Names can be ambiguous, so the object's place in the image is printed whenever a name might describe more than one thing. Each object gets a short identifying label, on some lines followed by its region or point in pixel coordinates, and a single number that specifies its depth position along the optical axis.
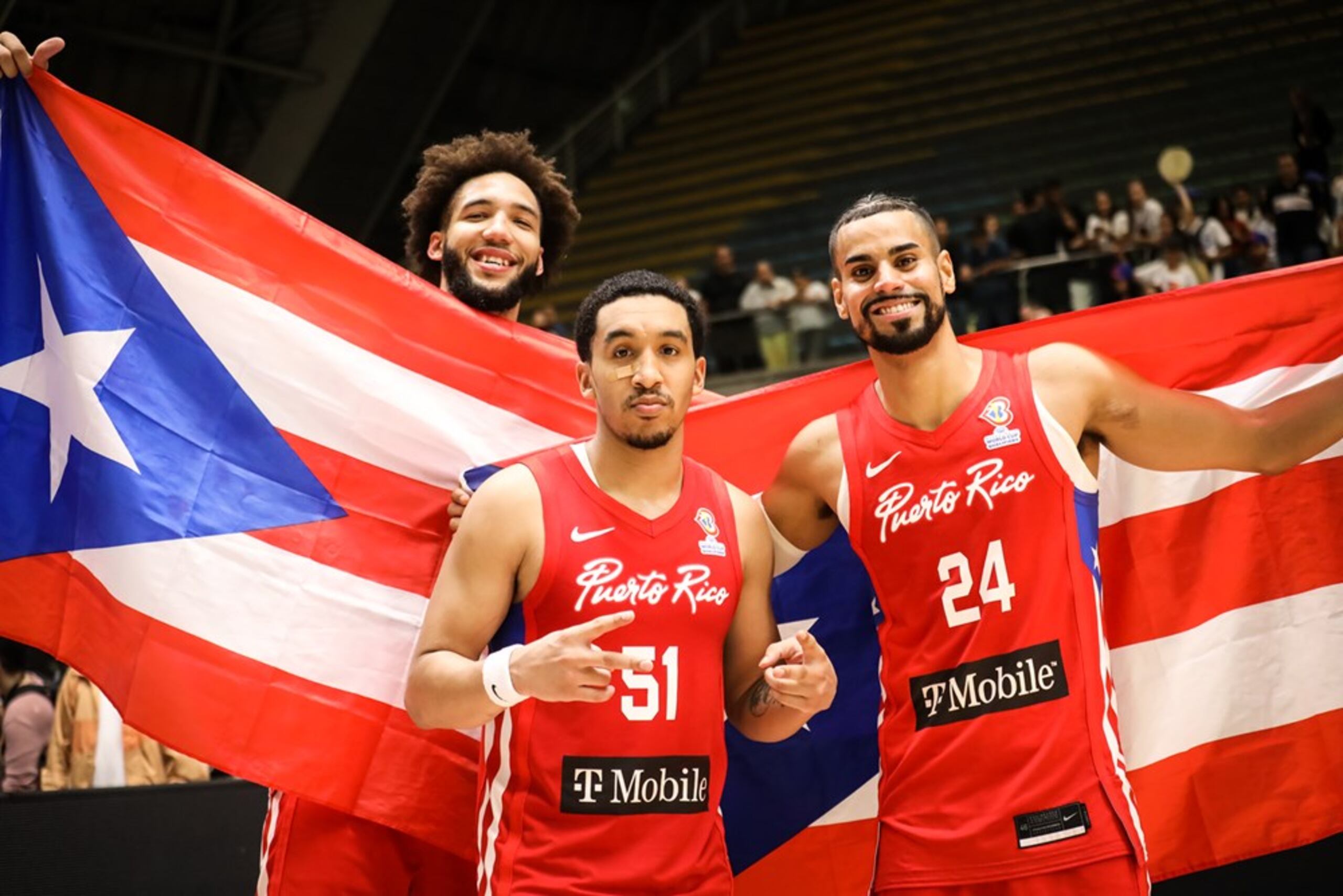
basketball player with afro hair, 3.57
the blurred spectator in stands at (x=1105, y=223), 11.99
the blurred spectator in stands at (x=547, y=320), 12.47
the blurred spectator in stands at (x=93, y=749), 7.39
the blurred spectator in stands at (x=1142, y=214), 11.95
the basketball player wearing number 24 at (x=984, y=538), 3.09
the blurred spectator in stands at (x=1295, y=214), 10.35
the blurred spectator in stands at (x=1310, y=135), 11.66
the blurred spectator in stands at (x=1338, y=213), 10.02
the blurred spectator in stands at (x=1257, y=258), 10.09
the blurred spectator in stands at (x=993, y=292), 9.94
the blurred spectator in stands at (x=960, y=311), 9.73
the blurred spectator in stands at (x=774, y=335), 11.45
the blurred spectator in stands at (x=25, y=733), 6.74
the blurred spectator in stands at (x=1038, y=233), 12.15
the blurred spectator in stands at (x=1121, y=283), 9.87
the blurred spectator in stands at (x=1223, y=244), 10.26
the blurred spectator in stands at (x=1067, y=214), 12.15
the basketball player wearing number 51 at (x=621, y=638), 2.99
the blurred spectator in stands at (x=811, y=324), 11.33
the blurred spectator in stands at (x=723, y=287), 13.52
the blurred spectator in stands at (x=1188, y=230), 10.21
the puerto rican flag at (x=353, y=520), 3.66
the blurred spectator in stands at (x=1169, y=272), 10.05
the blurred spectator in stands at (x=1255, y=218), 10.48
